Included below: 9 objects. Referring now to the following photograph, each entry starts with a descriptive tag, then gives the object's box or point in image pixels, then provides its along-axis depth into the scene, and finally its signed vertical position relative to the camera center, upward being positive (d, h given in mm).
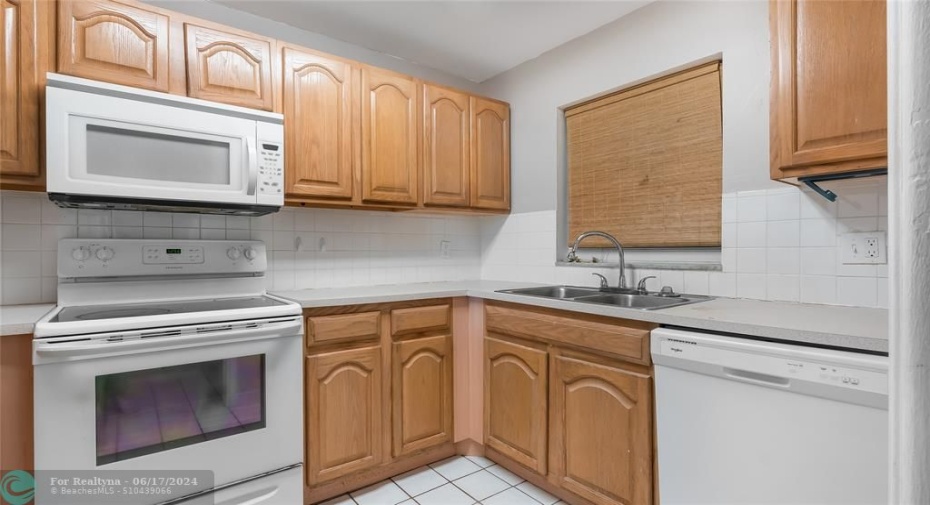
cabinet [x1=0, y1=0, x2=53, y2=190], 1444 +569
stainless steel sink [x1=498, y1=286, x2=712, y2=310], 1892 -226
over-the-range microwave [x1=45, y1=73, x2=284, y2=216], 1456 +373
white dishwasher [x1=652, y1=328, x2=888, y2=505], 1043 -476
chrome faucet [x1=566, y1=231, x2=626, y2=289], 2054 +6
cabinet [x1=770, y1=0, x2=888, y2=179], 1206 +476
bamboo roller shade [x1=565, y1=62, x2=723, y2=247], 1951 +438
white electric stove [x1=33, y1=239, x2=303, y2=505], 1309 -410
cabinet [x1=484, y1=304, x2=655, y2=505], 1532 -626
